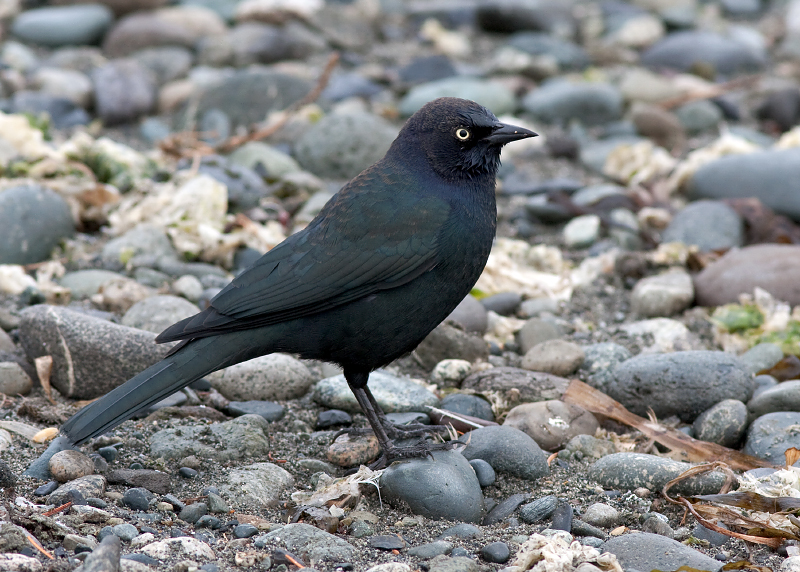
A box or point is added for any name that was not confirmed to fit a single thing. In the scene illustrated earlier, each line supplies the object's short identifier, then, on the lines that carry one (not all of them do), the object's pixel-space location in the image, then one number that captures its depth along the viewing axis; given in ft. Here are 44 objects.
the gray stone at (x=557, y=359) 33.60
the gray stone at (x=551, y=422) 29.09
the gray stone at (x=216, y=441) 27.55
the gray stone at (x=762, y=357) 33.81
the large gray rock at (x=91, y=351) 30.01
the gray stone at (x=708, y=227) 44.57
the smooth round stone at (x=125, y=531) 21.86
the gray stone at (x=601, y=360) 32.45
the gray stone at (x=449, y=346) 34.63
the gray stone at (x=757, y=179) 47.06
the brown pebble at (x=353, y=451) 28.19
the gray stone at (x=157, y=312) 33.86
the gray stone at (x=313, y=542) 21.90
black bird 26.55
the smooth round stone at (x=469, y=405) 30.66
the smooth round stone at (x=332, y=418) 30.89
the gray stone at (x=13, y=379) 30.09
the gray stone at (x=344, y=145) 50.90
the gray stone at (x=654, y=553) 21.43
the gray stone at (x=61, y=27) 69.51
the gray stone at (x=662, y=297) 39.50
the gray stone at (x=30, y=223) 39.19
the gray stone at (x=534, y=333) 36.22
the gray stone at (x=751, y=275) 38.42
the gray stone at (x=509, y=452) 27.04
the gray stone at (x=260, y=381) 32.12
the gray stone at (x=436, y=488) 24.82
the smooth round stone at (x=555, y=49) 71.36
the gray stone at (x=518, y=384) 31.24
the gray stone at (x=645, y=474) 25.50
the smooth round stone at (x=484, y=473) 26.76
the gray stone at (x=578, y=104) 61.00
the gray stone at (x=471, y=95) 59.62
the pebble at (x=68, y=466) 24.88
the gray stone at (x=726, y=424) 28.68
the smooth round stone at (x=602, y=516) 24.40
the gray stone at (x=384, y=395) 31.35
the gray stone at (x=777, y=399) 28.96
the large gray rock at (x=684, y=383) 30.09
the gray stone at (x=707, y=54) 70.79
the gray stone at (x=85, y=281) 37.42
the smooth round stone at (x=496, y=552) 21.90
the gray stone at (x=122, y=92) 59.06
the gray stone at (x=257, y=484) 25.18
